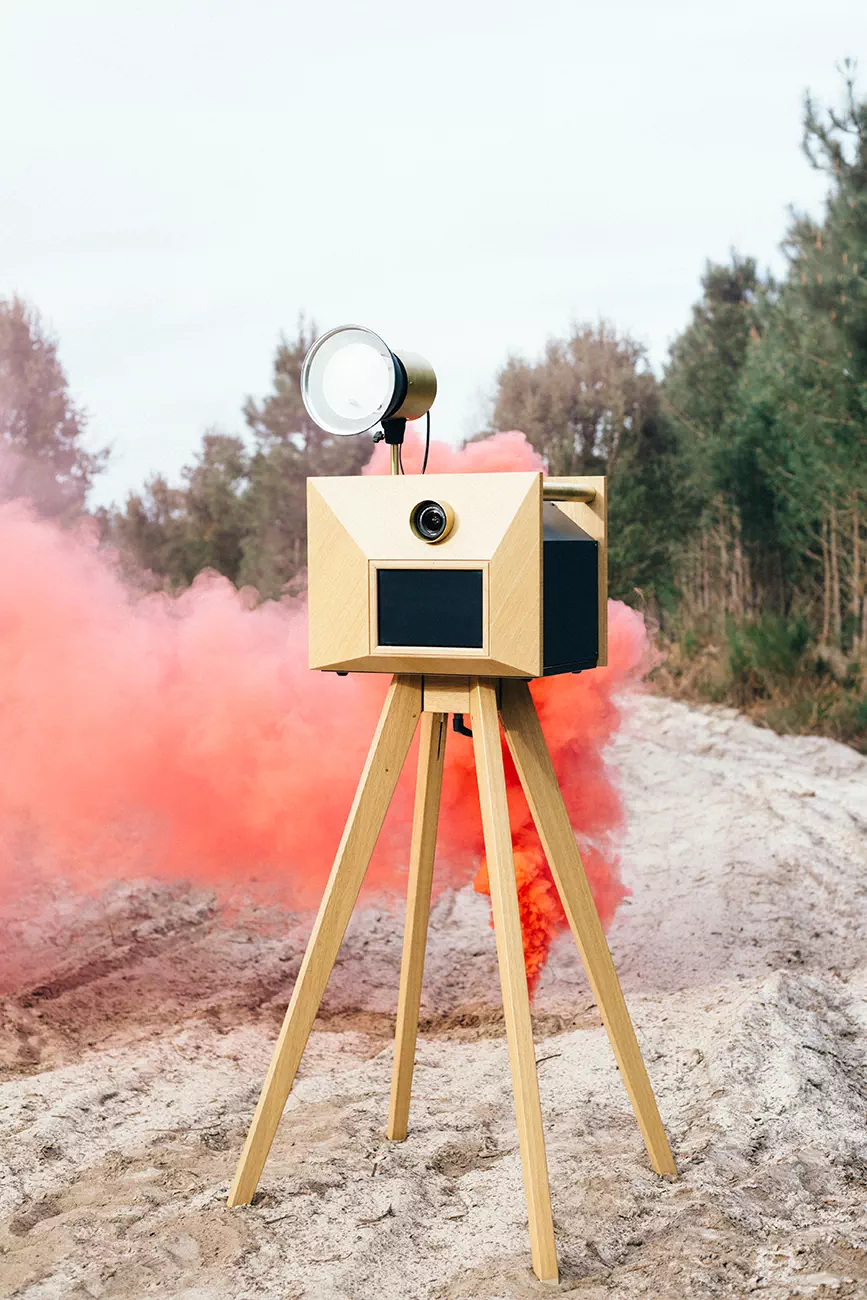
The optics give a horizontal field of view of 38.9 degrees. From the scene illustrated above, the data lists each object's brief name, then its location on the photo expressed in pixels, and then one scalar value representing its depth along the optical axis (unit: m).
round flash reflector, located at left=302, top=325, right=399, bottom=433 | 2.89
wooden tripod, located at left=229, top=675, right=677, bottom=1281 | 2.71
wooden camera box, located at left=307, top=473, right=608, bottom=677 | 2.67
